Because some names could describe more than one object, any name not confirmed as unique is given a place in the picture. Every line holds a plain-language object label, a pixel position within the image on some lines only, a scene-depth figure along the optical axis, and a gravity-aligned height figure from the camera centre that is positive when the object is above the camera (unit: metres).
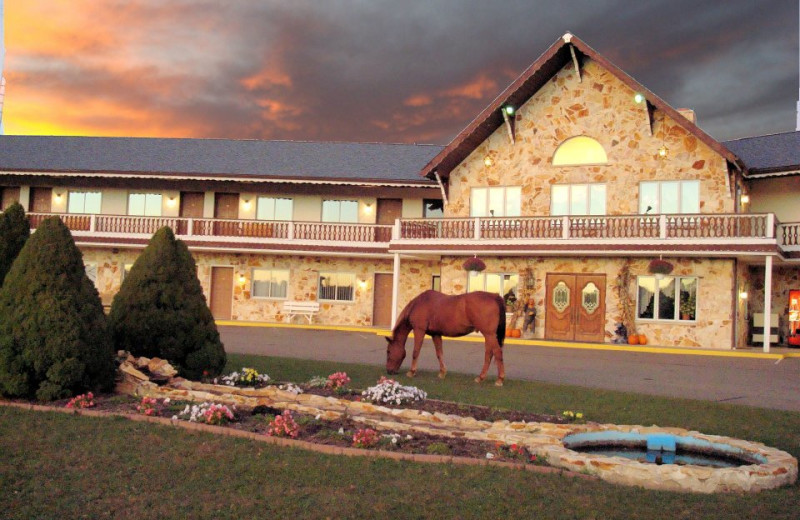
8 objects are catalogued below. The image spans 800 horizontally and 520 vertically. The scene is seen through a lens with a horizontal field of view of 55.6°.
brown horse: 14.01 -0.29
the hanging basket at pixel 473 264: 25.56 +1.43
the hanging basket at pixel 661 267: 23.41 +1.47
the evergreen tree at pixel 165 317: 11.95 -0.37
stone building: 24.42 +3.49
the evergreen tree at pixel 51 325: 9.54 -0.47
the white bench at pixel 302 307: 30.77 -0.32
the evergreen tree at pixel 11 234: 11.38 +0.81
